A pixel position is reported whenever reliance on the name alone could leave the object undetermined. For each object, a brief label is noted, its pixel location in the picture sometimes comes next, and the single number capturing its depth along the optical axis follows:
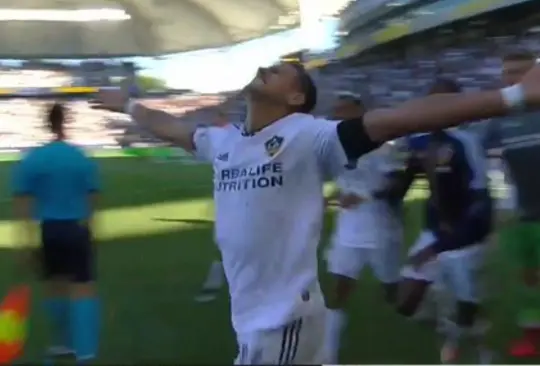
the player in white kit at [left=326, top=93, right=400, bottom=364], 6.41
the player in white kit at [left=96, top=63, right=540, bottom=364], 3.21
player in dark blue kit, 5.88
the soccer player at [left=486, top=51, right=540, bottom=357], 6.26
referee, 5.71
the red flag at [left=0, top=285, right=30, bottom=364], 4.43
